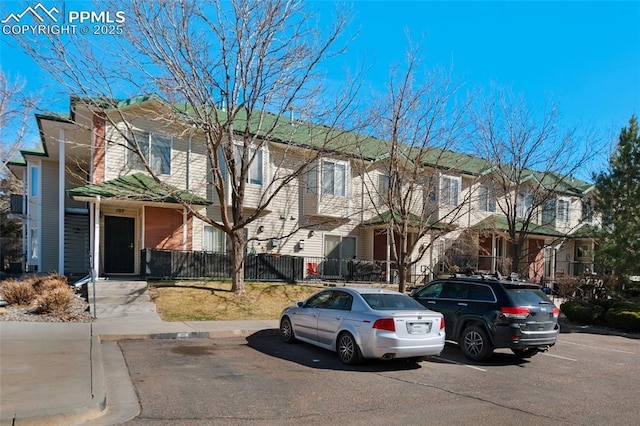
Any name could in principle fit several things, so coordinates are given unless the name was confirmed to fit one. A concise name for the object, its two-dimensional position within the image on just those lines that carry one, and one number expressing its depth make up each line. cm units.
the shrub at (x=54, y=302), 1212
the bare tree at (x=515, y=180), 1979
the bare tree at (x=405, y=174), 1680
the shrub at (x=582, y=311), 1684
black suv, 942
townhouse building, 1747
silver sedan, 829
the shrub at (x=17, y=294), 1280
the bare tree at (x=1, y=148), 1925
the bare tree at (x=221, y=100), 1416
